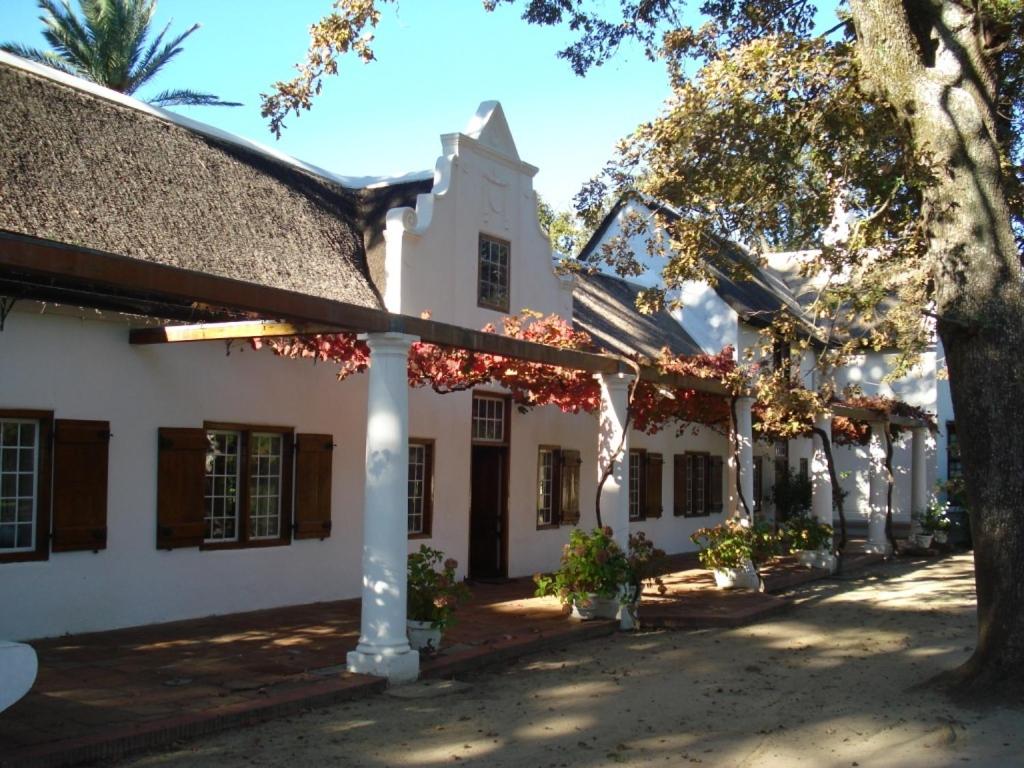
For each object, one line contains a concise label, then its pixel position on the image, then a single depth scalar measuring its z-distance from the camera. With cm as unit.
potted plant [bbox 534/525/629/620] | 1125
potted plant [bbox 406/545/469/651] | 886
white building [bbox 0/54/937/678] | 848
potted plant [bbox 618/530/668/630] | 1137
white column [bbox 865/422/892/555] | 2053
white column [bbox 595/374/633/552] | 1184
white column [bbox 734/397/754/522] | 1502
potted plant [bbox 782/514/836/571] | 1719
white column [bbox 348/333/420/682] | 826
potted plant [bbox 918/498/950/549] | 2169
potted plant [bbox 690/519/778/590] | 1438
